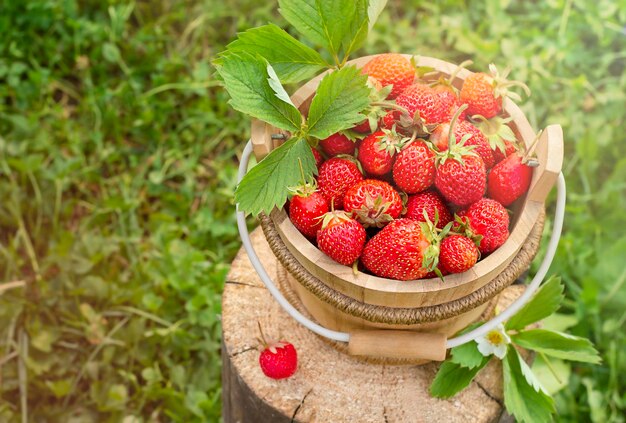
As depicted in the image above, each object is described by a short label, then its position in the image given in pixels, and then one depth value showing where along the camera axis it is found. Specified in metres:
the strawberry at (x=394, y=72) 0.62
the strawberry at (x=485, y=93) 0.61
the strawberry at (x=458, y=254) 0.56
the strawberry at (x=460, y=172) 0.58
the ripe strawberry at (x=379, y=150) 0.59
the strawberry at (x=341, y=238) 0.56
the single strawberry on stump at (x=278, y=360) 0.65
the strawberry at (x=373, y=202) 0.57
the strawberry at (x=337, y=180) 0.59
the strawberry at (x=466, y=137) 0.59
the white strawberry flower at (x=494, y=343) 0.65
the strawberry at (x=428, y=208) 0.59
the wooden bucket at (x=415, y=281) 0.57
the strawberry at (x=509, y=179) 0.59
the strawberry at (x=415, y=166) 0.58
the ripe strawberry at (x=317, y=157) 0.62
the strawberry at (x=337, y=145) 0.61
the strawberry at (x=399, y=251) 0.56
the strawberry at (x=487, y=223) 0.58
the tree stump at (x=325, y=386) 0.65
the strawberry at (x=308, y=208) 0.58
